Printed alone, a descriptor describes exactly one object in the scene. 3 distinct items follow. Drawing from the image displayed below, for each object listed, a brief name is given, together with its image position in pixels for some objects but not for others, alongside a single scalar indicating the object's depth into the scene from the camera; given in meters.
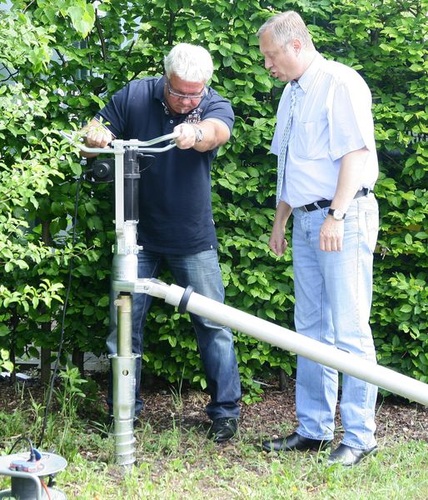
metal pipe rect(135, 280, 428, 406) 3.46
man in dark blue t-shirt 4.68
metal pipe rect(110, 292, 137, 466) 4.08
